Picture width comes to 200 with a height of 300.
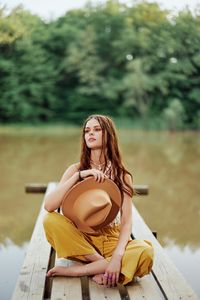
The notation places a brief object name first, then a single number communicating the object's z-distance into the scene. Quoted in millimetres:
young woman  4240
